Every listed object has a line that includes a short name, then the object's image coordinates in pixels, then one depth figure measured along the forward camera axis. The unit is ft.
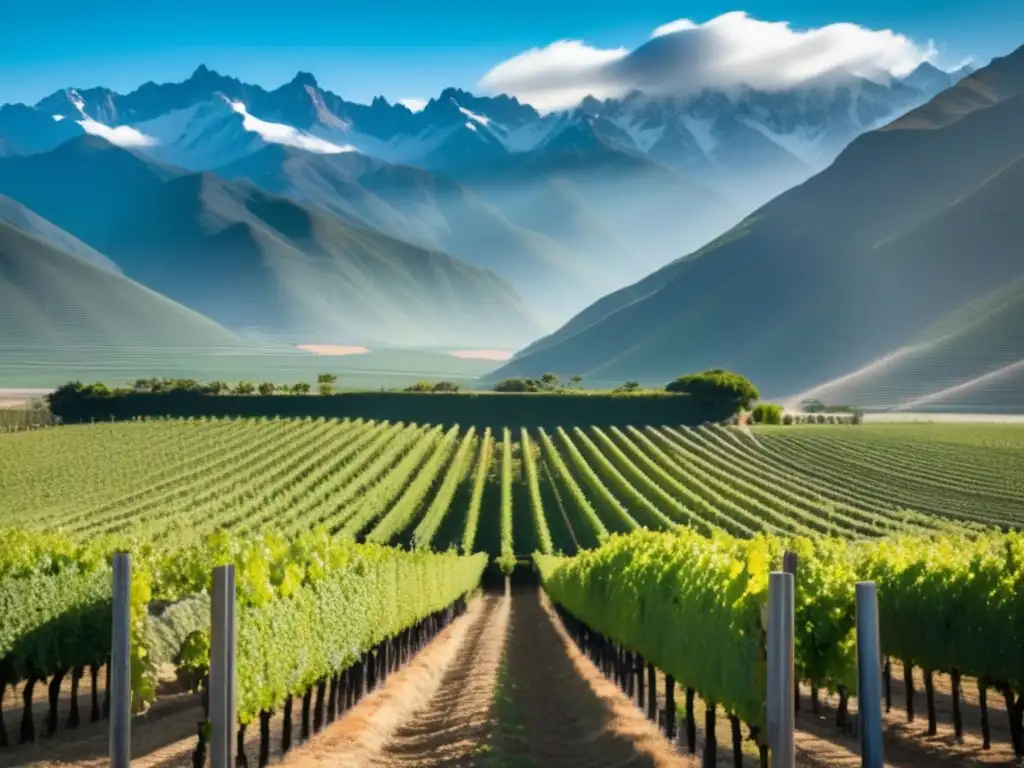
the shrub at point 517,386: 483.92
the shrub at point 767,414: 453.58
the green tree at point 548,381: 535.10
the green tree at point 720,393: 431.43
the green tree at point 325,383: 455.63
